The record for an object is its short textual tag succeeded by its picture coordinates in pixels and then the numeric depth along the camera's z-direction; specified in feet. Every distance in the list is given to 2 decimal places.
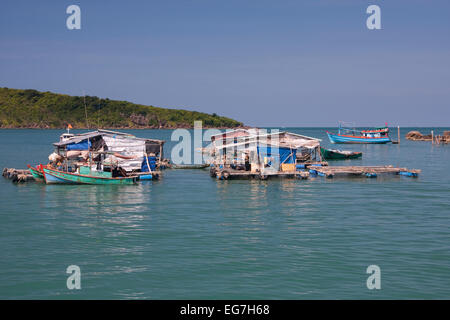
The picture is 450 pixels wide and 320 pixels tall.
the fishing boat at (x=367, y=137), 386.63
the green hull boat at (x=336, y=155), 235.40
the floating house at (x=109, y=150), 141.08
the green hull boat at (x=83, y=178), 126.77
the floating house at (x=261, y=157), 142.00
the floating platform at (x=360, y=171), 152.87
